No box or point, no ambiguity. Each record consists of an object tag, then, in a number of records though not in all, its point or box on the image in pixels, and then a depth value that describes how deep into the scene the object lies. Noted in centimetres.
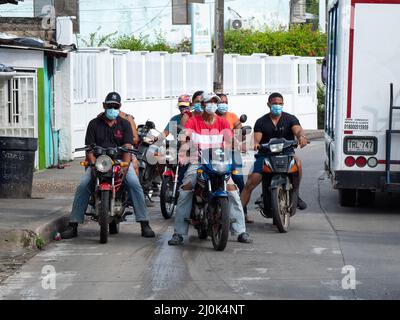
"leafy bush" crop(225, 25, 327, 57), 4497
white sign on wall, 2916
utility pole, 2580
